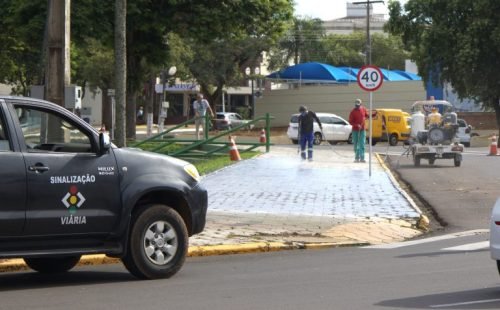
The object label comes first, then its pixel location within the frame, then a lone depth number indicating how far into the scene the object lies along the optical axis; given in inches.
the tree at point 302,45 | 3671.3
